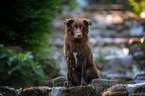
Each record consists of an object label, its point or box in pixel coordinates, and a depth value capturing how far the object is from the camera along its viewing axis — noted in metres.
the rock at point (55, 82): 8.12
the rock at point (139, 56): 16.83
